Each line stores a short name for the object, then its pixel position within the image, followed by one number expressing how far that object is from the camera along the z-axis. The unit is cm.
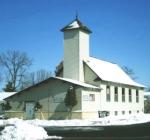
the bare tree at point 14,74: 8391
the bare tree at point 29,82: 9201
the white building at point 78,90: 4494
